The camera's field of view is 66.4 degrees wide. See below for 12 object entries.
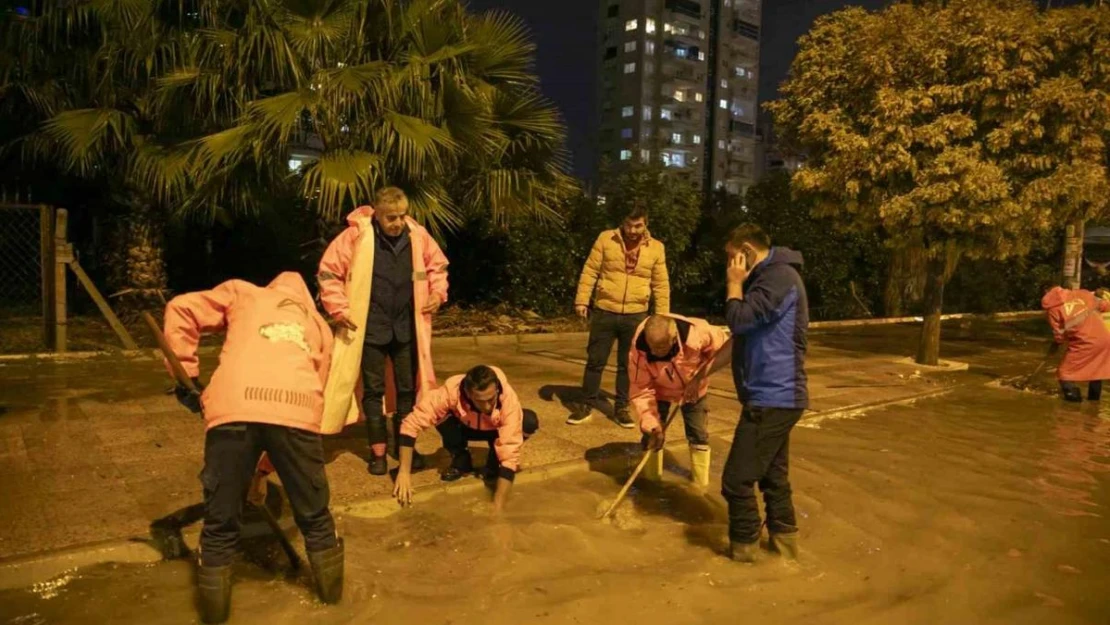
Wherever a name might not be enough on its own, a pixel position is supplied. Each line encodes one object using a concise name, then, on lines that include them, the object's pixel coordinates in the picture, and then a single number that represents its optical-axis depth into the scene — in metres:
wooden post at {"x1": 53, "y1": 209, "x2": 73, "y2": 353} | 9.16
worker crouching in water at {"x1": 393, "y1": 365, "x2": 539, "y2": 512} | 4.85
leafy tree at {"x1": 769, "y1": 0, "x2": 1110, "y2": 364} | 9.95
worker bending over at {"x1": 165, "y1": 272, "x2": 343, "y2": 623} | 3.34
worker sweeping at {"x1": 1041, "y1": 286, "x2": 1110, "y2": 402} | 9.26
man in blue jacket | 4.18
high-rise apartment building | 72.69
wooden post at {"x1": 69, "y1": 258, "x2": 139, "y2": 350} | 9.01
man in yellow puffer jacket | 7.04
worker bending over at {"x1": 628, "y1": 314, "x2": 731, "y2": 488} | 5.12
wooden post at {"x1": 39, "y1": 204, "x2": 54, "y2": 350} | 9.20
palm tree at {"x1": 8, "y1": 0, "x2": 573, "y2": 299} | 8.48
